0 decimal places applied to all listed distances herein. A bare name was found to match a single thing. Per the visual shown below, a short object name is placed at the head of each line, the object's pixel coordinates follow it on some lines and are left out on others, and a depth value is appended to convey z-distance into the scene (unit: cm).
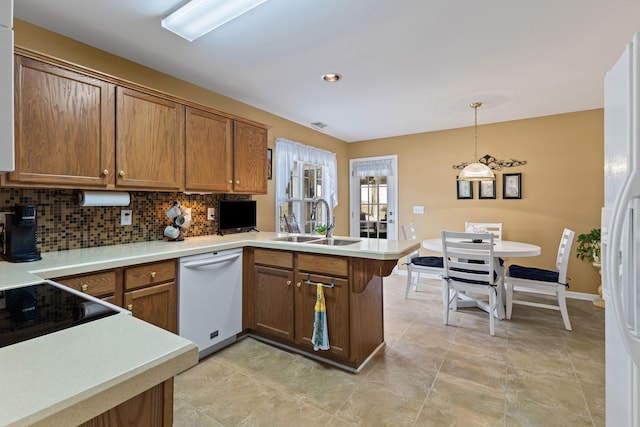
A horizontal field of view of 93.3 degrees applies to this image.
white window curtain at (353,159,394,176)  529
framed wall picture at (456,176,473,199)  459
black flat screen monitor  311
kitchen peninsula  51
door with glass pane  530
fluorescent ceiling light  172
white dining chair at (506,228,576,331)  289
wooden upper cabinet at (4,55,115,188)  169
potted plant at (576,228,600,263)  351
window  395
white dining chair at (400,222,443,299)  346
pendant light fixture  345
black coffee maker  173
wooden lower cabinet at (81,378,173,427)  63
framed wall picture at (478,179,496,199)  443
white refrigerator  92
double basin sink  260
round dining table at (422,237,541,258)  296
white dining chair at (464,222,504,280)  401
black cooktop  77
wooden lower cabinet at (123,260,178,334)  188
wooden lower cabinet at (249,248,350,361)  217
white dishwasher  216
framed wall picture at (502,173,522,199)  425
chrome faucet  275
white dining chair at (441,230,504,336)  278
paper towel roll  205
